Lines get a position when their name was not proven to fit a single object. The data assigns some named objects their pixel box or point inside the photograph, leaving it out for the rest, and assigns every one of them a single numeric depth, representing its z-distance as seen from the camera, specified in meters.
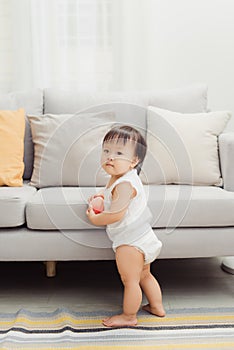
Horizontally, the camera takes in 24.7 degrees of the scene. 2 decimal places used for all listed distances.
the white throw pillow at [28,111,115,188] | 2.43
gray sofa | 2.10
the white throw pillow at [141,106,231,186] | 2.39
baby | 1.94
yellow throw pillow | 2.48
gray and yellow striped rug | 1.83
